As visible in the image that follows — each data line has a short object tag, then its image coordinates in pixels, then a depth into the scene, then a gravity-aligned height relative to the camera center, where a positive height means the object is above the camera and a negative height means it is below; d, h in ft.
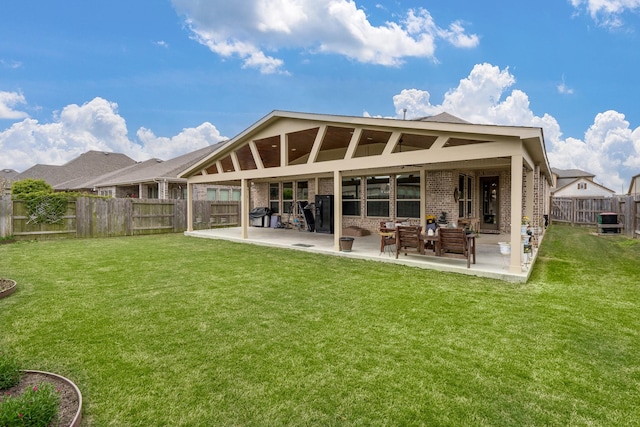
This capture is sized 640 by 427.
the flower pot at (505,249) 20.99 -2.70
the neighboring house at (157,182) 59.77 +4.81
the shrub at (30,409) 6.30 -3.98
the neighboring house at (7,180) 70.95 +7.06
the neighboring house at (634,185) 70.96 +4.58
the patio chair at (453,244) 21.58 -2.47
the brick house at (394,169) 20.47 +3.59
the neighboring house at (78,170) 89.61 +11.25
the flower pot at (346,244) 27.96 -3.13
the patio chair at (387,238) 26.23 -2.56
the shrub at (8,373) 8.21 -4.15
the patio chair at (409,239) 23.94 -2.32
